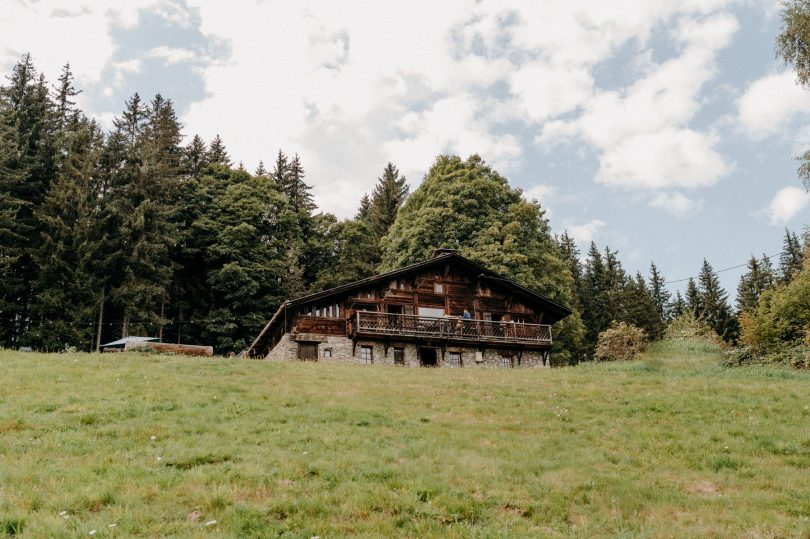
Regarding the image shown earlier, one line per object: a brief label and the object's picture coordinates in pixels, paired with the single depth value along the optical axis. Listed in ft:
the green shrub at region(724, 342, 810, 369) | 95.50
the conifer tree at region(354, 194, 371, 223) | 239.30
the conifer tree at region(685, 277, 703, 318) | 252.54
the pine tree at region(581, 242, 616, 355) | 220.43
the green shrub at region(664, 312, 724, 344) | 162.96
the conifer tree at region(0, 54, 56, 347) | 131.95
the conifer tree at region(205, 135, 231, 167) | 209.67
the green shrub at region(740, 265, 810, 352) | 149.38
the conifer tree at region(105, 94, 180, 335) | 141.79
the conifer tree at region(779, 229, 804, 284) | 243.40
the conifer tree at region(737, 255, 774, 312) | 233.55
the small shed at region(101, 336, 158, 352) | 101.47
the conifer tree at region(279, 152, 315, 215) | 214.90
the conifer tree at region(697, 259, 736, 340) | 240.32
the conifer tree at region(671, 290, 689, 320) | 277.85
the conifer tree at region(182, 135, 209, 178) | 200.64
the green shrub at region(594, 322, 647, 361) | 164.14
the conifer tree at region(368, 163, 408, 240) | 208.64
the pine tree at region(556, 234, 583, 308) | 244.22
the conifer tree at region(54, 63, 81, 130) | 160.96
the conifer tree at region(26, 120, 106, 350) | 127.54
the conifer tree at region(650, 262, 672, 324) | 288.59
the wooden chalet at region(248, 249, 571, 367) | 113.29
